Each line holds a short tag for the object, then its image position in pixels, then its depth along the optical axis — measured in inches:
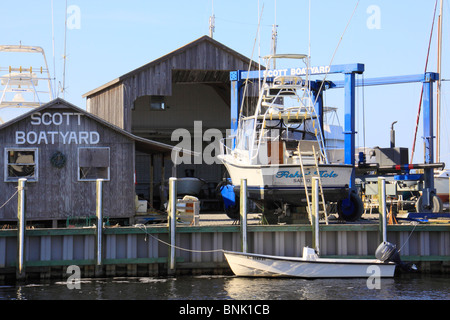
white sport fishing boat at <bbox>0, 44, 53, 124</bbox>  1300.4
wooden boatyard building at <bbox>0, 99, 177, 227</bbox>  904.3
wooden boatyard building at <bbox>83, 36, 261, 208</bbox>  1189.7
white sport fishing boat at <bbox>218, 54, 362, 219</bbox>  882.1
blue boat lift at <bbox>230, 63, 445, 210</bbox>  1014.4
